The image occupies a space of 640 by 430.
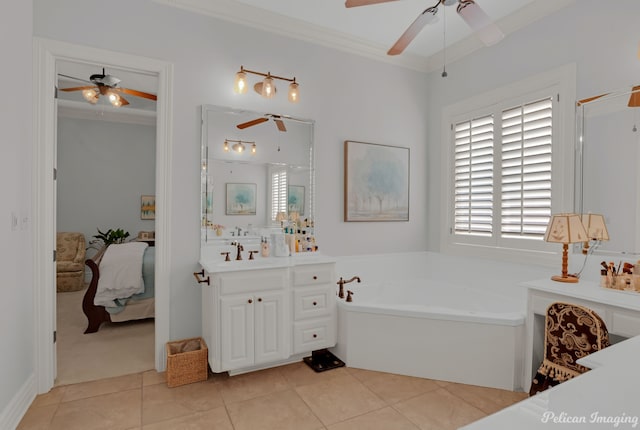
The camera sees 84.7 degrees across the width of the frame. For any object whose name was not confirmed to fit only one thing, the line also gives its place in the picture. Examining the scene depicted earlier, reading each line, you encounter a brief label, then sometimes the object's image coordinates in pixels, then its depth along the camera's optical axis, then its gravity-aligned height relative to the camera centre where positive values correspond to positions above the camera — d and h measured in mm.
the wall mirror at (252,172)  3150 +378
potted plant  6121 -472
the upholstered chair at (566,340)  2012 -759
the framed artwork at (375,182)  3846 +352
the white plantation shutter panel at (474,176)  3615 +402
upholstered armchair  5562 -839
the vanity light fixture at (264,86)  3051 +1134
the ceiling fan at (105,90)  3919 +1417
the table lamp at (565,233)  2596 -134
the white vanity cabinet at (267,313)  2680 -828
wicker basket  2691 -1210
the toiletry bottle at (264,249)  3276 -349
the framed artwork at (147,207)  6582 +62
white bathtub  2670 -976
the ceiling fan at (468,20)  2129 +1252
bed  3775 -920
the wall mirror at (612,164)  2566 +392
